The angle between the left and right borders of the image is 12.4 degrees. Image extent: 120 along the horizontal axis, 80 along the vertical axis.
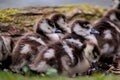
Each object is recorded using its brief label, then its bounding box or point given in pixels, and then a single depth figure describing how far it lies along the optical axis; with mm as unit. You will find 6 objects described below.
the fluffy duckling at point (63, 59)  5480
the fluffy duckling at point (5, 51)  5762
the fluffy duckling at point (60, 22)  6242
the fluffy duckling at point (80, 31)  5816
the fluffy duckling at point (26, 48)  5656
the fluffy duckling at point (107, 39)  6242
